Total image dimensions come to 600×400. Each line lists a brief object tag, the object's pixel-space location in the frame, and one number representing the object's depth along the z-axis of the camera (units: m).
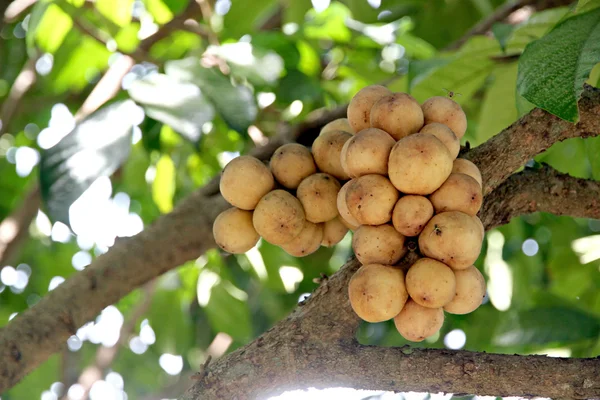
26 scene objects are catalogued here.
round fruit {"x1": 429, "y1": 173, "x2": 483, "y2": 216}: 0.78
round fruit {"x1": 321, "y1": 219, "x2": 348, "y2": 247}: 0.88
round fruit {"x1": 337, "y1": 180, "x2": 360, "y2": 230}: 0.81
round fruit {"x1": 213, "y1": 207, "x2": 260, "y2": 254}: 0.86
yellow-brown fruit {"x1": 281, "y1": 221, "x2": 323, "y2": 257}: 0.87
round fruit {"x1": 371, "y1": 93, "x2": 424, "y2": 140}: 0.81
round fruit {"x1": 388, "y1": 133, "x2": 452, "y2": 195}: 0.77
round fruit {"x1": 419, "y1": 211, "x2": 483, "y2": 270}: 0.77
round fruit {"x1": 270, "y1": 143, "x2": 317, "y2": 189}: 0.87
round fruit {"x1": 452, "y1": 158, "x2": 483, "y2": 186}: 0.80
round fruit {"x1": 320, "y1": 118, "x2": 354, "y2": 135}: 0.89
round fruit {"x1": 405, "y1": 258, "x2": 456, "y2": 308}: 0.77
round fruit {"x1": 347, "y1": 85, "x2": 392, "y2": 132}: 0.84
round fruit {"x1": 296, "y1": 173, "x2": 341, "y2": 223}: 0.85
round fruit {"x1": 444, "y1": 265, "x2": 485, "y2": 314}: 0.78
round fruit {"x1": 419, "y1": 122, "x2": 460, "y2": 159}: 0.80
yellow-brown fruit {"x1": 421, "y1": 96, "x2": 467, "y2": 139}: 0.83
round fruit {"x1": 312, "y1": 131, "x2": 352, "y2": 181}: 0.86
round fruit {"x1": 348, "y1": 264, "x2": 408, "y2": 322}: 0.77
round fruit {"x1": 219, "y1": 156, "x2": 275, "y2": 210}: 0.84
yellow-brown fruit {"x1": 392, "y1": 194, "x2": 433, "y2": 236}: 0.78
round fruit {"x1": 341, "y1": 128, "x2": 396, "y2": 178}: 0.79
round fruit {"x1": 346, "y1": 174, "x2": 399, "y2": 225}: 0.78
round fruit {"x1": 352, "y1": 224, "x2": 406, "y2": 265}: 0.79
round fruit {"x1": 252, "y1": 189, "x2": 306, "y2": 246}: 0.84
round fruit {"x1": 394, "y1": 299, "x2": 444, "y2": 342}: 0.78
